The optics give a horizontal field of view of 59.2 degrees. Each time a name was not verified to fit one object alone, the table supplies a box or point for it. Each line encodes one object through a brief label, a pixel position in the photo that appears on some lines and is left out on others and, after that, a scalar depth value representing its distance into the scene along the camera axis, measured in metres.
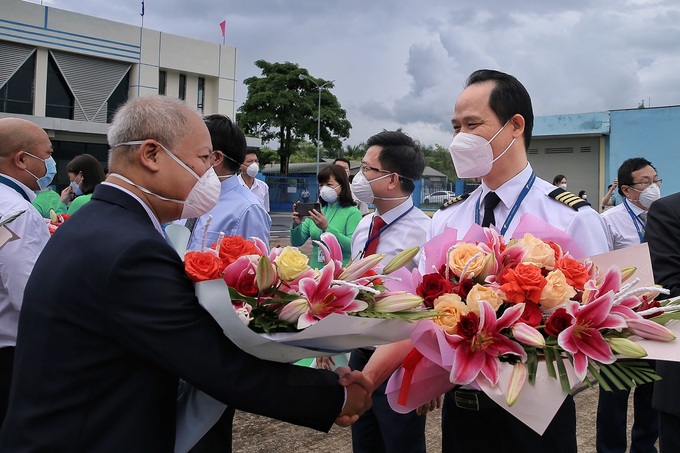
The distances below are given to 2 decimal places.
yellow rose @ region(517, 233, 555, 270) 1.81
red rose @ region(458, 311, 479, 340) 1.70
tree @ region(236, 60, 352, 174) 41.56
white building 24.78
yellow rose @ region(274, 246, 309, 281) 1.82
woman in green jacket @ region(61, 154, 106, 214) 5.88
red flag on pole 32.25
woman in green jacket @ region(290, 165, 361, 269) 5.26
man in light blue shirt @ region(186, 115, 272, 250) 3.64
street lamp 38.69
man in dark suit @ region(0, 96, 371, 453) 1.68
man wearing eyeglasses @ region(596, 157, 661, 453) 4.09
